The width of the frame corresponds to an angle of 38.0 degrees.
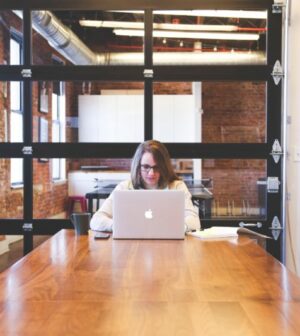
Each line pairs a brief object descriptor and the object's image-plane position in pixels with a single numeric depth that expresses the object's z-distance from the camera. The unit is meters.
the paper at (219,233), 2.17
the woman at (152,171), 2.70
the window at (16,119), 3.79
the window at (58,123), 4.20
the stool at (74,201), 4.65
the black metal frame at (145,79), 3.54
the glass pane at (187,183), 3.85
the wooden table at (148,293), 0.99
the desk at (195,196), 3.83
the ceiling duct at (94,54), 3.89
